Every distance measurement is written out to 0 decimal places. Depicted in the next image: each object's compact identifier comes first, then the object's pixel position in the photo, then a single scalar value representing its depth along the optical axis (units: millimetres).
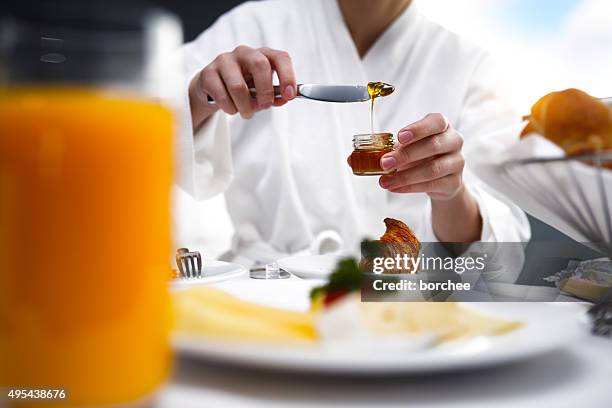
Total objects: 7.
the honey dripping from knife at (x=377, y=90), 1005
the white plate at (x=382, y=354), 302
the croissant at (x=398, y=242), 773
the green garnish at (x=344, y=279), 365
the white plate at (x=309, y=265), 730
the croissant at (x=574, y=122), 535
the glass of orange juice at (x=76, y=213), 274
